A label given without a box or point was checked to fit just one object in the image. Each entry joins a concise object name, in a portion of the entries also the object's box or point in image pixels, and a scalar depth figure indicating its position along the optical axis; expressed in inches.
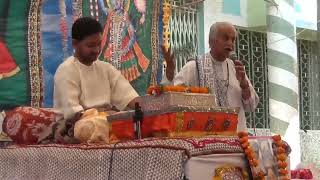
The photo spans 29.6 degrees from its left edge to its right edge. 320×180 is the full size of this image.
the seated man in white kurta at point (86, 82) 150.0
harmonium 124.3
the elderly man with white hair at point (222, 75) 165.9
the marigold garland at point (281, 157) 125.6
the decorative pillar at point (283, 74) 288.4
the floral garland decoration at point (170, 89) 129.2
